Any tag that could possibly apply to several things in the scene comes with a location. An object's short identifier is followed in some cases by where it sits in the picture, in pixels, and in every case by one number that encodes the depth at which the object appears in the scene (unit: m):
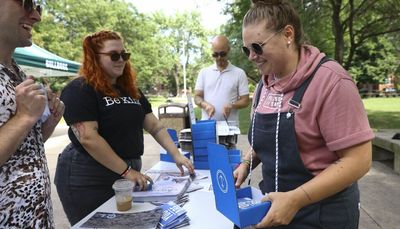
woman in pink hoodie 1.17
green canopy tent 6.64
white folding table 1.66
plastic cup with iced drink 1.81
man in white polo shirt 3.84
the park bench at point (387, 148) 5.55
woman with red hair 1.92
